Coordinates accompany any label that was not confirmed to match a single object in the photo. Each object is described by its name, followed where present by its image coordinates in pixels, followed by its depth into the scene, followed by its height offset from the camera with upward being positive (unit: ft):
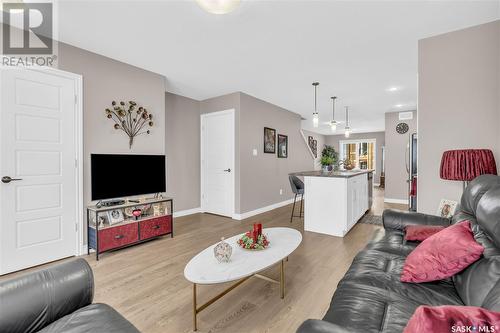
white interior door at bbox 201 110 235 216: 15.71 +0.29
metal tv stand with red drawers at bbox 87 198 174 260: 9.28 -2.53
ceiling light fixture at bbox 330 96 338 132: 16.74 +4.65
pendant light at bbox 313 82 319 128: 13.73 +4.65
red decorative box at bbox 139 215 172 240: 10.53 -2.70
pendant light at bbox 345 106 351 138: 19.79 +4.61
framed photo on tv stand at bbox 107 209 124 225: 9.78 -2.02
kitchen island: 11.62 -1.84
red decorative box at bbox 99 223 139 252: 9.30 -2.77
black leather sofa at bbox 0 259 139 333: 3.40 -2.07
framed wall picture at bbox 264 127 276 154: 17.71 +1.91
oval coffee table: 4.96 -2.22
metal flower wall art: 10.56 +2.20
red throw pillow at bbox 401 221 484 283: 4.09 -1.60
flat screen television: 9.70 -0.37
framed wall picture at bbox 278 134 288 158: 19.49 +1.66
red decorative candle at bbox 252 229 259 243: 6.62 -1.89
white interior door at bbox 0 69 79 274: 7.95 -0.04
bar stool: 15.34 -1.26
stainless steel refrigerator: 15.24 +0.10
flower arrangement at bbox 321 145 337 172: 15.17 +0.18
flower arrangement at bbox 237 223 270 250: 6.43 -2.00
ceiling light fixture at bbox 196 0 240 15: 5.56 +3.72
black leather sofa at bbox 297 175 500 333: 3.38 -2.18
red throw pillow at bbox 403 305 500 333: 2.11 -1.38
